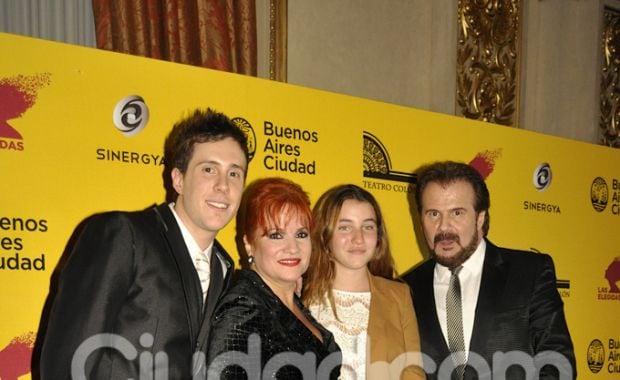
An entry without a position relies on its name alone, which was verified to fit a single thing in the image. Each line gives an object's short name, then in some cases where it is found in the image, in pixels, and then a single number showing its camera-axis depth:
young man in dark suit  2.14
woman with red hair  2.35
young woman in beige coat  2.88
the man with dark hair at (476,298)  3.07
